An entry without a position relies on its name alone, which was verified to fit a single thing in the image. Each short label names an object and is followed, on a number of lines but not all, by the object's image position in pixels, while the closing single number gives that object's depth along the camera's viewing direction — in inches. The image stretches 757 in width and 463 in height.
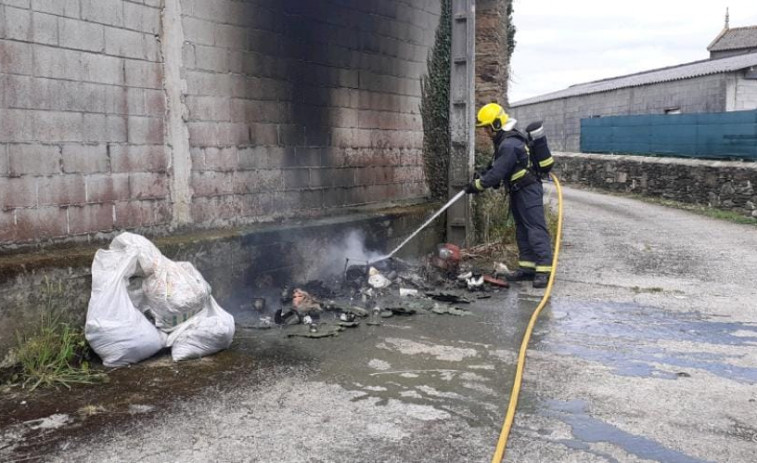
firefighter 265.7
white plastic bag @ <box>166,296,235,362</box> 169.5
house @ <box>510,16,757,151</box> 780.6
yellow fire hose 116.9
